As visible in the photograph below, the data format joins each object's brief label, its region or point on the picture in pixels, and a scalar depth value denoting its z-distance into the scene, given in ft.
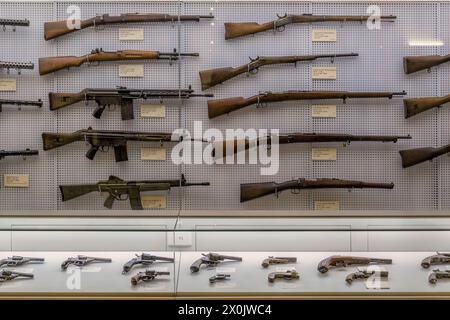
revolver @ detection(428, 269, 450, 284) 8.11
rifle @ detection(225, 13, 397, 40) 14.06
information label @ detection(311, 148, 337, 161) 14.32
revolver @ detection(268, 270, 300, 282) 8.27
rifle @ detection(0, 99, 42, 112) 14.08
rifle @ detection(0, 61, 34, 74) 14.07
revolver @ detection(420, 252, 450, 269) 8.76
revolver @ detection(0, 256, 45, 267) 8.61
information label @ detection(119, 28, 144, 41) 14.26
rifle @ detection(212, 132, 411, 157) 14.03
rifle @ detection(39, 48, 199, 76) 14.01
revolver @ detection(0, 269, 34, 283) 8.11
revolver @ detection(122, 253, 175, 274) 8.23
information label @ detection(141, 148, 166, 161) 14.37
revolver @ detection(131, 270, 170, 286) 7.98
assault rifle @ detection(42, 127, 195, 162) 14.07
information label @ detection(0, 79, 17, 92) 14.25
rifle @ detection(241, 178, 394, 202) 14.08
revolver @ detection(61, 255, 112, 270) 8.51
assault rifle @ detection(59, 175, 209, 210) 14.14
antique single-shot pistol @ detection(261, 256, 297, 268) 8.84
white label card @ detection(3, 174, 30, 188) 14.32
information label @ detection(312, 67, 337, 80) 14.24
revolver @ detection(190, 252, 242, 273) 8.80
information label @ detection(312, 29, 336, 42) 14.25
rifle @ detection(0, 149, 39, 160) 14.11
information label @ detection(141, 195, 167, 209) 14.17
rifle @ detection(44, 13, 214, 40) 14.05
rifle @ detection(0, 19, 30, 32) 14.05
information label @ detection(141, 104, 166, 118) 14.28
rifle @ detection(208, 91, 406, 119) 14.01
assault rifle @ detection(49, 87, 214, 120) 14.02
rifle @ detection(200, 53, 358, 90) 14.01
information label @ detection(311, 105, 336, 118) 14.30
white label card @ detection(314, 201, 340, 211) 14.21
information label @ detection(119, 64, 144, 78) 14.28
